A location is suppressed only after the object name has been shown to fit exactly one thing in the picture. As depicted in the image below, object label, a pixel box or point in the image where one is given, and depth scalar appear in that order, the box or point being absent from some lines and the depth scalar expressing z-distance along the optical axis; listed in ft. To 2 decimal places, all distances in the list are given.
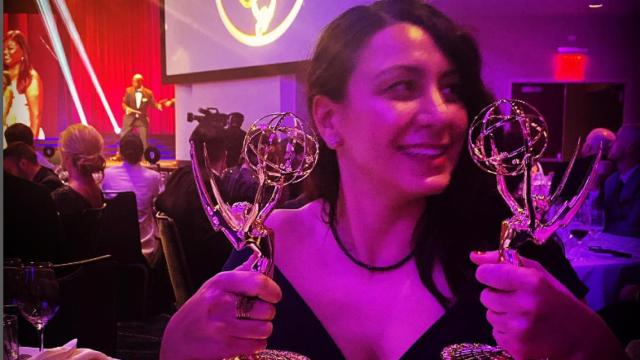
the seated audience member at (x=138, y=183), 10.94
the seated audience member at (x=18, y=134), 10.50
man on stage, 26.73
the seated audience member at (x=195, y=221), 6.62
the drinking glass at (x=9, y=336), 3.32
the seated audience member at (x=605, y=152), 10.07
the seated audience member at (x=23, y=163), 9.51
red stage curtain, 32.14
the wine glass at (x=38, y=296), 4.00
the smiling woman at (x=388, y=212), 2.85
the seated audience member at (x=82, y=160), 9.11
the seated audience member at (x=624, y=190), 8.68
